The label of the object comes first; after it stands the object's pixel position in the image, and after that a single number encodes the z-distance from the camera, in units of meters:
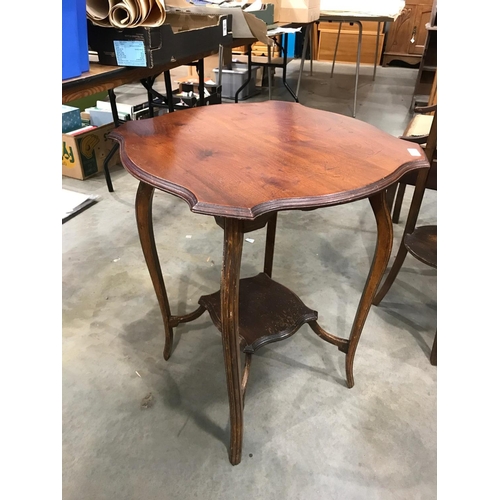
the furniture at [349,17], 3.19
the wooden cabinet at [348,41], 5.55
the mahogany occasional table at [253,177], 0.80
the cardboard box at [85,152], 2.57
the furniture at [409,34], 5.23
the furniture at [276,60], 3.20
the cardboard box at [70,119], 2.64
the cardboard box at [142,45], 1.66
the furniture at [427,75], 3.74
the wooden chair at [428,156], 1.51
